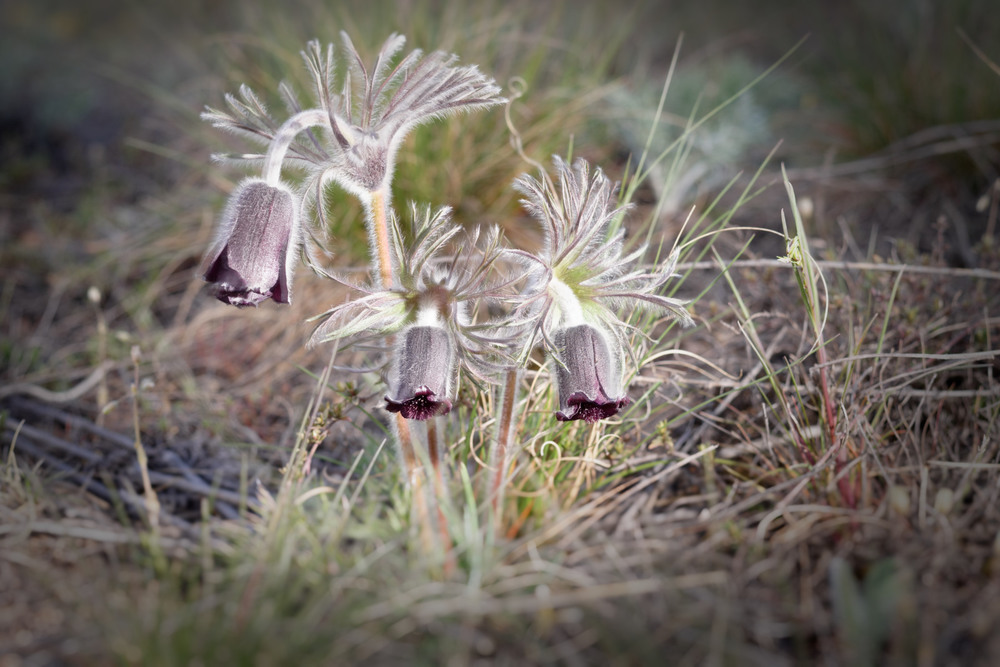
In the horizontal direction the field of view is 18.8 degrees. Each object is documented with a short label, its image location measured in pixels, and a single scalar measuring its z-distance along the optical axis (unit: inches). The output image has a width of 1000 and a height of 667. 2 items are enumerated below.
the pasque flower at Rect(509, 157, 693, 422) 25.3
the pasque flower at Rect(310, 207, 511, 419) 25.1
